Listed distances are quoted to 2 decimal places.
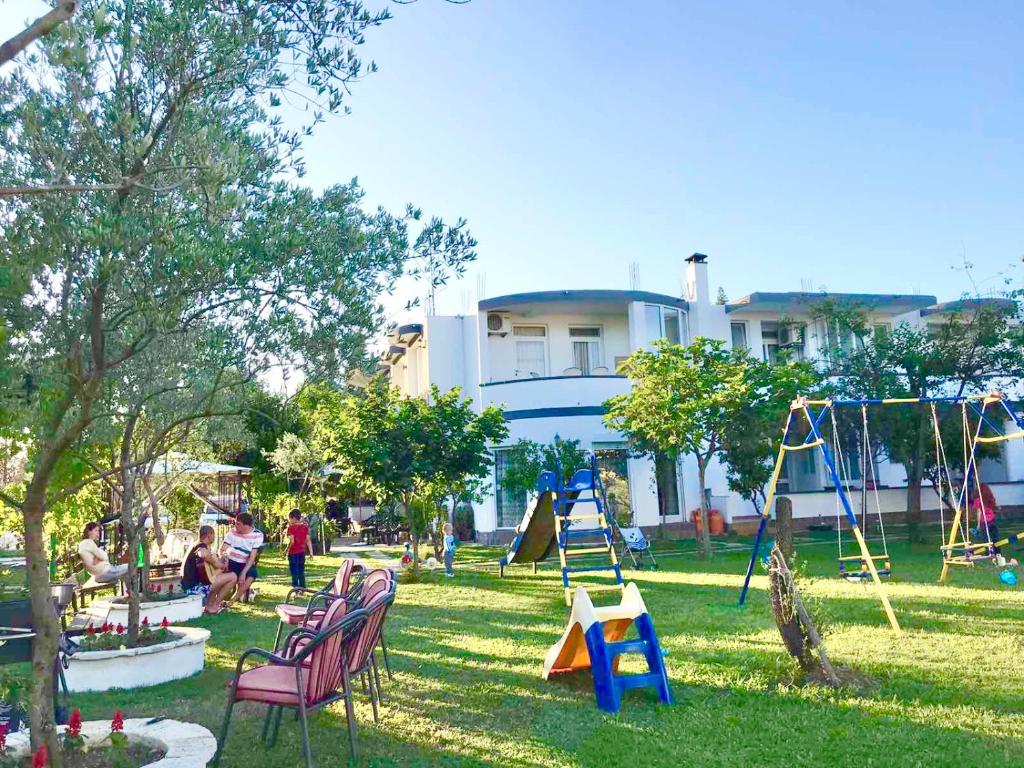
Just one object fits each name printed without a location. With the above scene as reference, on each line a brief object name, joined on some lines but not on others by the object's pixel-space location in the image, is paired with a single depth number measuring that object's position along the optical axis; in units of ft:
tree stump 22.02
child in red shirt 43.93
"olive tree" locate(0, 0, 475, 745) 14.98
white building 72.74
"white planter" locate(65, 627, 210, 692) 24.02
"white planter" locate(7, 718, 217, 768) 14.51
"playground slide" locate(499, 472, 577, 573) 45.55
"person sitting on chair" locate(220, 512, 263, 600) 41.22
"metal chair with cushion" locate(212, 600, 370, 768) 16.33
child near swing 51.90
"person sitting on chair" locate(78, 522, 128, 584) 38.01
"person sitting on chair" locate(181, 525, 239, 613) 40.09
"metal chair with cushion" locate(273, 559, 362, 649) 25.06
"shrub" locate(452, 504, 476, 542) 78.02
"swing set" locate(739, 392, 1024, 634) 31.83
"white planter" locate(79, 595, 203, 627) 32.19
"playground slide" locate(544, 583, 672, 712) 20.66
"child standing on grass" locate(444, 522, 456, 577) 51.96
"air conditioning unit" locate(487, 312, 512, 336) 77.71
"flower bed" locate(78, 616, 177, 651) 24.95
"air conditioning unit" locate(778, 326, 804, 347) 81.95
